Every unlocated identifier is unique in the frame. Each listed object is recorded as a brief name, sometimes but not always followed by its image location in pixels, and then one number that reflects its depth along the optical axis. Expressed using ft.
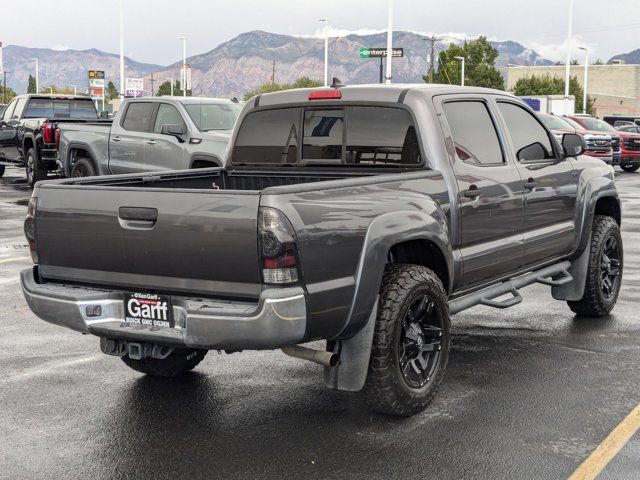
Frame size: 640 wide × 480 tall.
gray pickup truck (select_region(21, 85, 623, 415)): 14.43
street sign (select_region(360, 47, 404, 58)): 243.40
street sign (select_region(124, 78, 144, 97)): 183.29
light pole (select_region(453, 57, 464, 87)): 272.41
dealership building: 339.16
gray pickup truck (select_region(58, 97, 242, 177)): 47.42
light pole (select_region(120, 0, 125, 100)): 149.74
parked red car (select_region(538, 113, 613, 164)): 91.66
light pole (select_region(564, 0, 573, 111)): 160.25
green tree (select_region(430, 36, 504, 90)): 288.71
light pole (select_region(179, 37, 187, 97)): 209.07
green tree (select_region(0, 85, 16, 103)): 360.56
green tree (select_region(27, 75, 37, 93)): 456.41
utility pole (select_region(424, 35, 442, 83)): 284.20
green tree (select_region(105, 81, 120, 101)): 581.36
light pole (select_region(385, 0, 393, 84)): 108.63
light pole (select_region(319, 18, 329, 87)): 193.08
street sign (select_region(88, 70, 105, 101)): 276.21
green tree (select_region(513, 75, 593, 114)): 294.05
